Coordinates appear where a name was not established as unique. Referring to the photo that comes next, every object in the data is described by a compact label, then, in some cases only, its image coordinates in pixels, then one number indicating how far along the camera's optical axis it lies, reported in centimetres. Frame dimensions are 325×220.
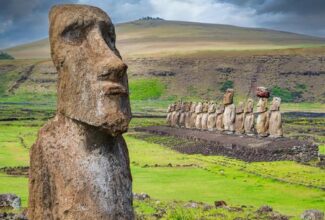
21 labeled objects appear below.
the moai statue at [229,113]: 4134
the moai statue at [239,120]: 4016
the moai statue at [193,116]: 4956
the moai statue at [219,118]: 4344
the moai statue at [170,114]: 5518
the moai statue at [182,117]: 5262
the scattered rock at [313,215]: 1495
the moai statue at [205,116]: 4638
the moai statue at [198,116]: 4794
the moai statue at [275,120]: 3441
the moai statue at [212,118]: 4512
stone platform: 3039
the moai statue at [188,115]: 5101
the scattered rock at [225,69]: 12388
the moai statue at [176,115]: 5325
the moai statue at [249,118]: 3856
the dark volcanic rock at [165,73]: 12775
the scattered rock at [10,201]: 1616
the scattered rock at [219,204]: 1725
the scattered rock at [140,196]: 1822
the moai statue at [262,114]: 3559
